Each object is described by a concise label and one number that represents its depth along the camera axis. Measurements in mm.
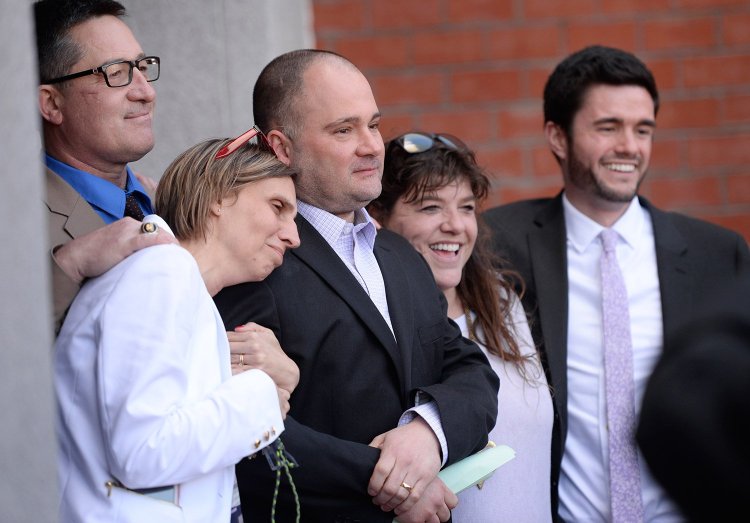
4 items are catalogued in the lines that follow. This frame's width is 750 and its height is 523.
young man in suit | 6762
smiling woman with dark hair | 6098
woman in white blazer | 3811
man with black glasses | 5168
